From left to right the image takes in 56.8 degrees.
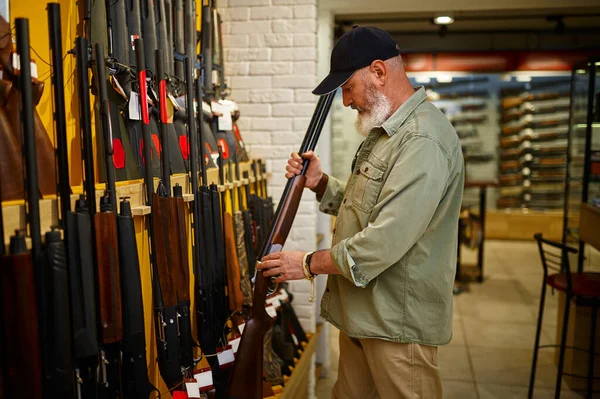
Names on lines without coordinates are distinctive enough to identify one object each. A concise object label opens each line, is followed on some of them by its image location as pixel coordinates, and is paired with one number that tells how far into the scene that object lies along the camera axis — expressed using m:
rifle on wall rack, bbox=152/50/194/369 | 1.83
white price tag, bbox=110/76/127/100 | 1.86
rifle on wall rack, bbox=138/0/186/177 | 2.03
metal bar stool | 3.12
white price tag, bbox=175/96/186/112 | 2.34
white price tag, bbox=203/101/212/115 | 2.60
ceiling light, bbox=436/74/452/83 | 7.91
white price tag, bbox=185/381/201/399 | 1.89
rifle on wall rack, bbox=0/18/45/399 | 1.24
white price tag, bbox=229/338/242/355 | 2.30
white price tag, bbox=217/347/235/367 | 2.20
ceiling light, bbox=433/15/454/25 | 6.05
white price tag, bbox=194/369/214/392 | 2.01
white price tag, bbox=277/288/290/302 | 2.91
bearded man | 1.77
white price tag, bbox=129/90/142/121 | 1.87
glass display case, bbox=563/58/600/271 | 4.18
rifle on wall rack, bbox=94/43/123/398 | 1.52
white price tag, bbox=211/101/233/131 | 2.77
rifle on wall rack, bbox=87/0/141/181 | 1.84
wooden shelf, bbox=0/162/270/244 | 1.29
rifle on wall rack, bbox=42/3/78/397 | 1.33
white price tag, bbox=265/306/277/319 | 2.51
